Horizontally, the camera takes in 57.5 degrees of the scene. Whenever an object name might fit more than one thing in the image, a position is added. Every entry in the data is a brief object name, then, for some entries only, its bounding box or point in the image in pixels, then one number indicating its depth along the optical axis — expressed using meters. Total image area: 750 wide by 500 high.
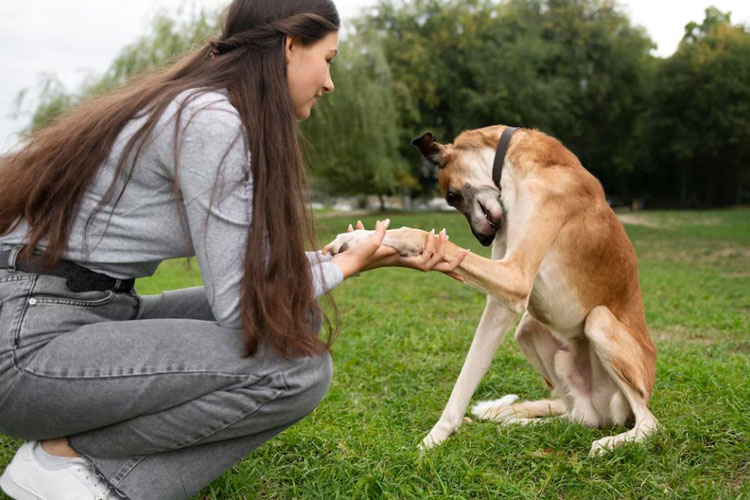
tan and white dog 3.28
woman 2.02
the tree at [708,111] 30.45
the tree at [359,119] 19.23
